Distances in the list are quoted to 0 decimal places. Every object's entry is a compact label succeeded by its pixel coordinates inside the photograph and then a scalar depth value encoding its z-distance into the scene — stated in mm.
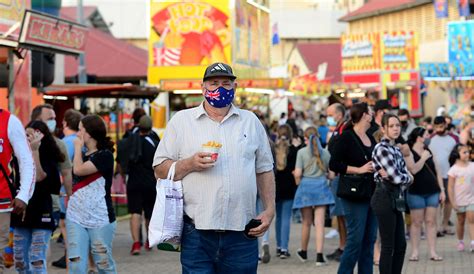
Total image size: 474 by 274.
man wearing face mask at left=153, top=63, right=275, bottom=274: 6535
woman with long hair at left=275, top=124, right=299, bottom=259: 14289
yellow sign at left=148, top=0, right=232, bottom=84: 31703
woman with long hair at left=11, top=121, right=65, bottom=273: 9250
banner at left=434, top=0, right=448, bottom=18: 48562
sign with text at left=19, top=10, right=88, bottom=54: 14039
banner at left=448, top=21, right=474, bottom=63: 47844
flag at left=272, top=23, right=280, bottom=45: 53375
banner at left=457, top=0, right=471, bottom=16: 47438
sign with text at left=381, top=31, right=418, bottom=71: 55062
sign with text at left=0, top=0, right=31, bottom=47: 15411
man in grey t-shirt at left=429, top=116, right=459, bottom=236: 17688
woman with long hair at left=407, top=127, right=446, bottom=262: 13523
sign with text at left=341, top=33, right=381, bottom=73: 56562
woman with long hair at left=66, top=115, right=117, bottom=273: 9109
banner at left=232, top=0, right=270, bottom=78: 32500
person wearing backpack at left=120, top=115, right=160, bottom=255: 14680
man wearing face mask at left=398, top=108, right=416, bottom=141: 17422
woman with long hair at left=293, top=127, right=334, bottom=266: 13875
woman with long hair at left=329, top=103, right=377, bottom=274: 10086
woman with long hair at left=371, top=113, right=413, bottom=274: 9805
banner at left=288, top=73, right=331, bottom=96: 46812
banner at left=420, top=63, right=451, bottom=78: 47562
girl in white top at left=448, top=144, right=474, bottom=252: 14797
